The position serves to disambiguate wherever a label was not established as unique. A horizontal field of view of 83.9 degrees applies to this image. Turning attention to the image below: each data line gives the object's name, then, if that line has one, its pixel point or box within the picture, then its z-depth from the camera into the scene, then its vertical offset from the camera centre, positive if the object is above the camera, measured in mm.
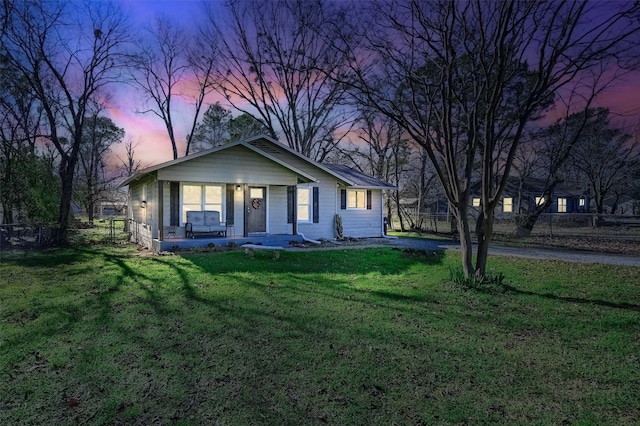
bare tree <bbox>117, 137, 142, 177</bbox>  37250 +6485
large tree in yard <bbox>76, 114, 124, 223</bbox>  31469 +6421
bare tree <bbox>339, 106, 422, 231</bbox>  26000 +5498
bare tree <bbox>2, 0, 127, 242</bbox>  13586 +6895
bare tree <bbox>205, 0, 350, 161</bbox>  21344 +9790
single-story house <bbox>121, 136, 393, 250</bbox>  13188 +1070
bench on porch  13203 -95
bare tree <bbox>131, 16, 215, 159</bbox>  23438 +10395
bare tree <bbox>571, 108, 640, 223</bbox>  26594 +4468
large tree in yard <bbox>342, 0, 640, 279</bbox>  6426 +3344
